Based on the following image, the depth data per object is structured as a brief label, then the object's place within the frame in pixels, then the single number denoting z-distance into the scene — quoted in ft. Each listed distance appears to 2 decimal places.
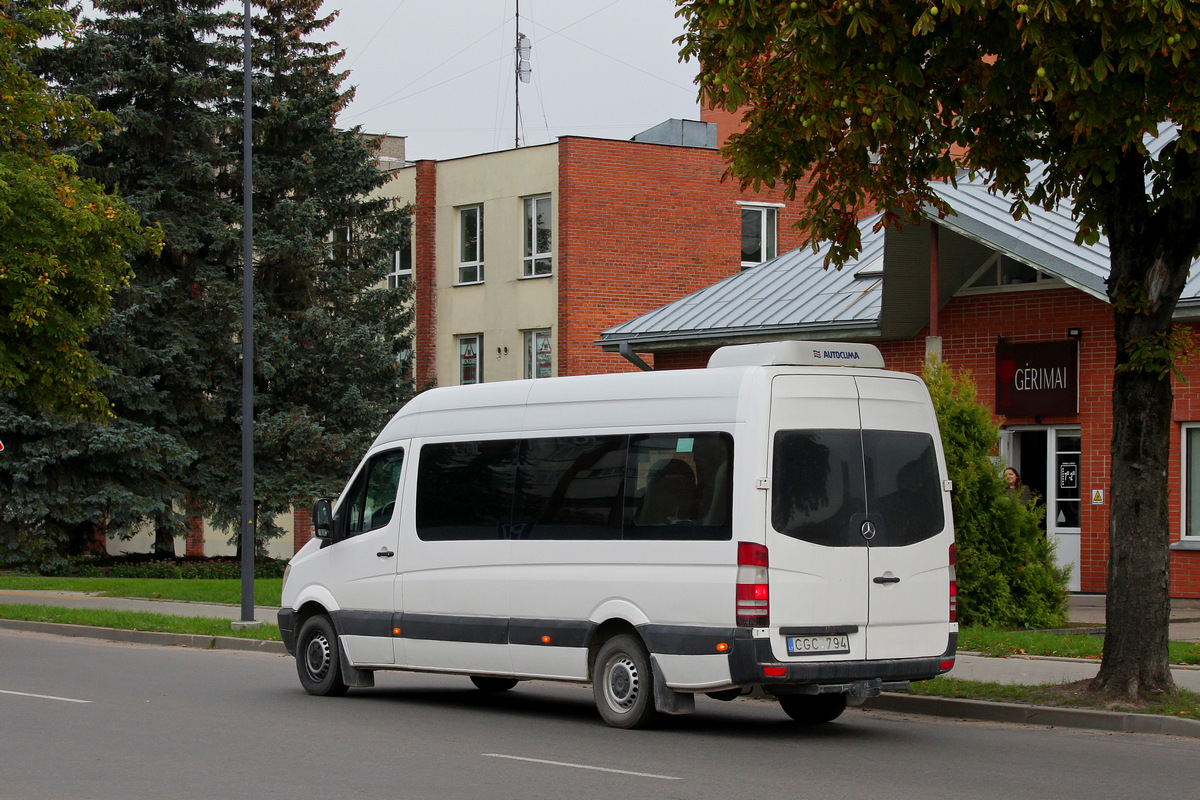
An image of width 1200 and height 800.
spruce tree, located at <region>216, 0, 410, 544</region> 115.55
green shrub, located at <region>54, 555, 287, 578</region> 112.16
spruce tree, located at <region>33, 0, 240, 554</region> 112.98
